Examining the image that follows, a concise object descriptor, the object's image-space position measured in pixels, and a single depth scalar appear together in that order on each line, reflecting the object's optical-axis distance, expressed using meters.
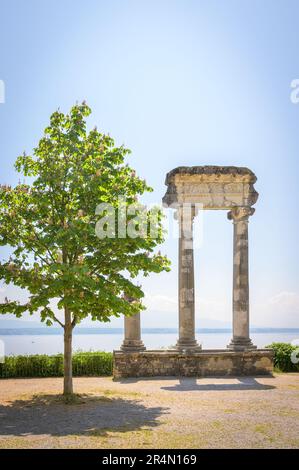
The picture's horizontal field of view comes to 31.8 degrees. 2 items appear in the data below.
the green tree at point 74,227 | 16.56
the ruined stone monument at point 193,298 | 24.14
